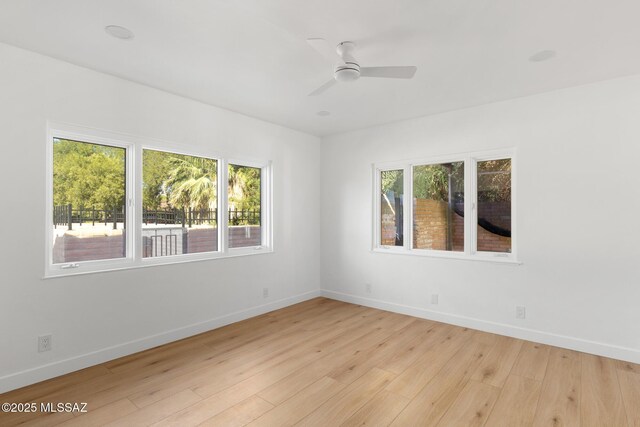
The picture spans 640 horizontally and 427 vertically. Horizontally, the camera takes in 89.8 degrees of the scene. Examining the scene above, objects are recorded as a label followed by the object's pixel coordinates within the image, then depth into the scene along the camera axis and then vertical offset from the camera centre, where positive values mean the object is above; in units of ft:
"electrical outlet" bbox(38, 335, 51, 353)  8.84 -3.54
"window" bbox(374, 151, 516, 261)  12.69 +0.32
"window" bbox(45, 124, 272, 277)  9.59 +0.40
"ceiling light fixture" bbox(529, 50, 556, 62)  8.64 +4.36
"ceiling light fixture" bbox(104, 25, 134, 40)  7.57 +4.44
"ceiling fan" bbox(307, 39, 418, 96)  7.80 +3.62
